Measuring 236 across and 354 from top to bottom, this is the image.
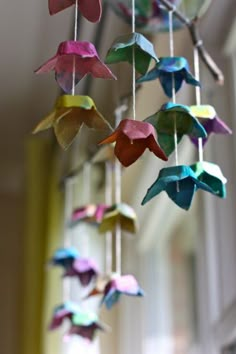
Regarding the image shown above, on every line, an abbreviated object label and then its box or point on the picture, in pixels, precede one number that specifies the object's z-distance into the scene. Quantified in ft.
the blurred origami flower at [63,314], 3.03
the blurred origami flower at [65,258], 3.24
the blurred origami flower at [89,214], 3.21
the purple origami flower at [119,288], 2.48
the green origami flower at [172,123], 2.15
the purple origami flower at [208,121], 2.34
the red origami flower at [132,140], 2.03
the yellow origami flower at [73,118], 2.14
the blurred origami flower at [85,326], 2.93
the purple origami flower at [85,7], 2.09
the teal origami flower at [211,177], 2.20
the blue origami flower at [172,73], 2.35
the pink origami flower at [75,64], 2.08
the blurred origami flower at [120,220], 2.74
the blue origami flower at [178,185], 2.06
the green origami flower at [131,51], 2.11
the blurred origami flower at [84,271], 3.12
